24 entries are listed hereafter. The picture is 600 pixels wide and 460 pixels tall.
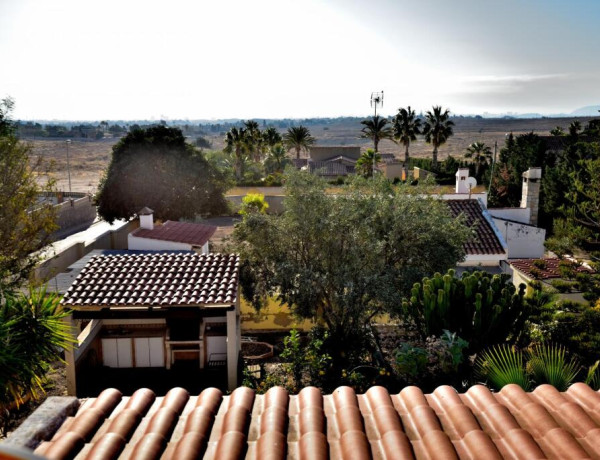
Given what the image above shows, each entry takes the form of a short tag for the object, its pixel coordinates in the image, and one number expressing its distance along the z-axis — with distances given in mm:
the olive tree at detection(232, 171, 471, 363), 13430
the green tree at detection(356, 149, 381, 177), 48734
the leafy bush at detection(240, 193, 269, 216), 29219
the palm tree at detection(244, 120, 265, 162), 55125
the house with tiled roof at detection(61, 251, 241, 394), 12328
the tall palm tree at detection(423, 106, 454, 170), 52406
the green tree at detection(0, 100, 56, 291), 16047
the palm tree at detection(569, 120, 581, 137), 50294
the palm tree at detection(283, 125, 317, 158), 66250
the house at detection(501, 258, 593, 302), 13875
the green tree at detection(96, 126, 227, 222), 32531
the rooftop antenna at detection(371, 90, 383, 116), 27500
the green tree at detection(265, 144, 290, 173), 58656
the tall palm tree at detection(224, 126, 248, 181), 53906
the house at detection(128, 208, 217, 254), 19188
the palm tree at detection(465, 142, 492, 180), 49031
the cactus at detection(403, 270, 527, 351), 11703
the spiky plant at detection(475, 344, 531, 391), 7673
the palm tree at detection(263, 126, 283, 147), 61062
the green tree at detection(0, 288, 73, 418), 6957
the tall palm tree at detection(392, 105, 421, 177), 53688
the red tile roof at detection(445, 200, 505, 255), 20359
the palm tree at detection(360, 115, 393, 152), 52938
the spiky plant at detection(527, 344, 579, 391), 7969
